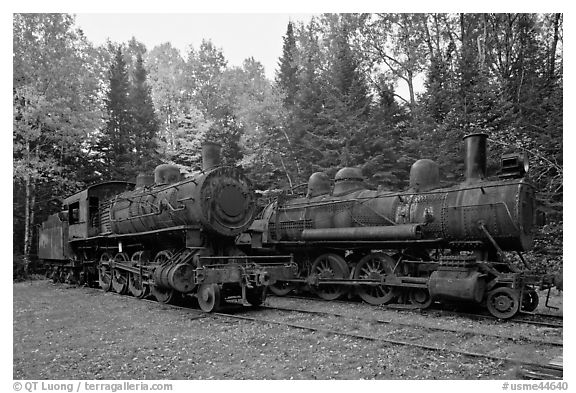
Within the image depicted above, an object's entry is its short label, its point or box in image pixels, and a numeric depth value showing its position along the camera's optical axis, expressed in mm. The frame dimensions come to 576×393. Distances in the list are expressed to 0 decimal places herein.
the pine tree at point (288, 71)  29042
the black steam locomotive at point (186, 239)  11398
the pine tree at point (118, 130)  25234
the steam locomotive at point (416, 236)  10414
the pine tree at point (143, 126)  26703
